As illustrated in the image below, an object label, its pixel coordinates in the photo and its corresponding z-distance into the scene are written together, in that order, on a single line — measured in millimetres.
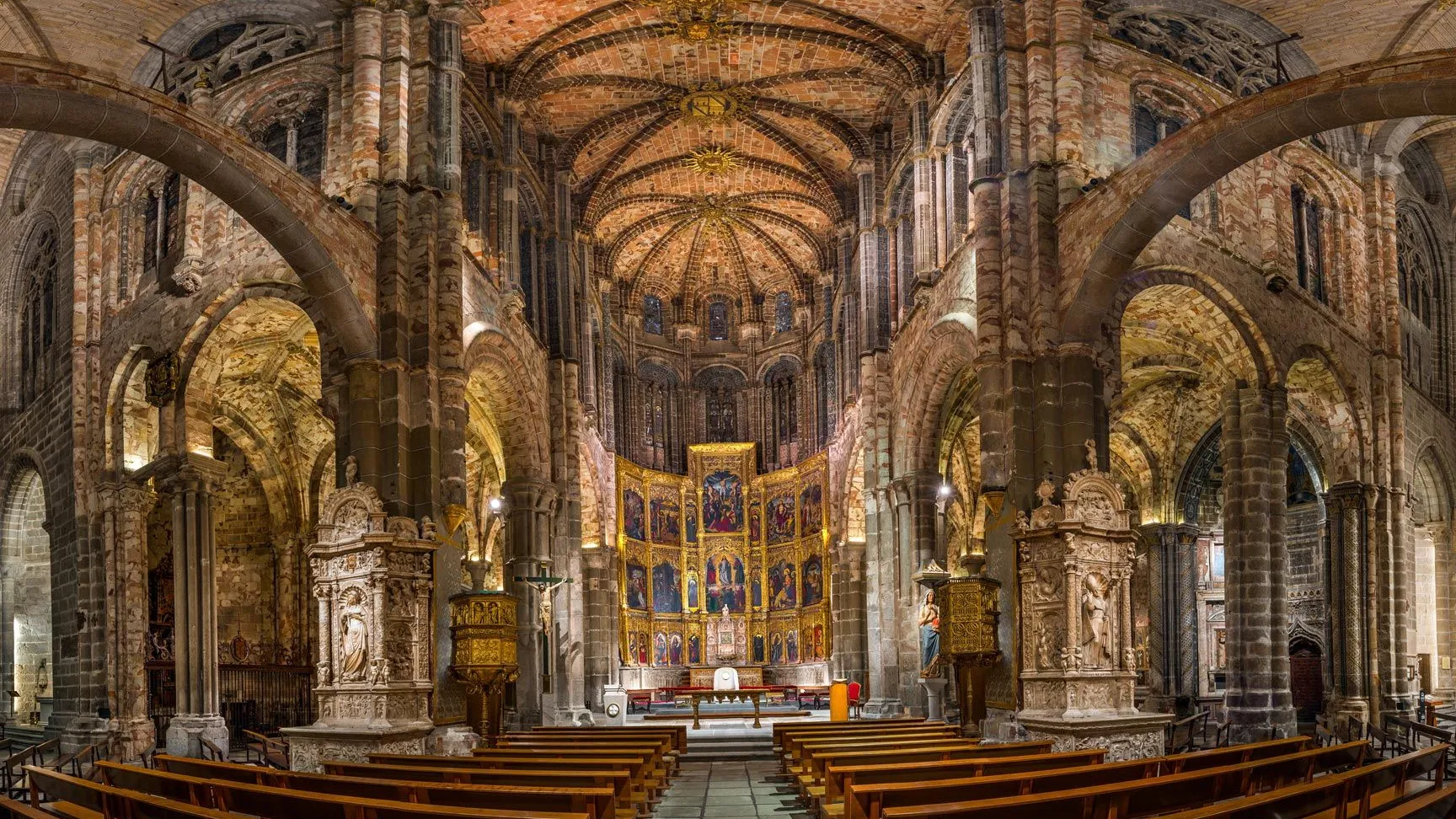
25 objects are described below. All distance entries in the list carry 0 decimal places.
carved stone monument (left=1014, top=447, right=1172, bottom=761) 16766
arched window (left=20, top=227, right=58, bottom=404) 25688
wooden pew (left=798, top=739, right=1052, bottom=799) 12234
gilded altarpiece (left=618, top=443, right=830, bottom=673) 40844
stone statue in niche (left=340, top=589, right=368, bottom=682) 17359
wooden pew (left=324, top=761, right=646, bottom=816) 10500
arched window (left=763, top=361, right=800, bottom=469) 43969
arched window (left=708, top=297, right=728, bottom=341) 45844
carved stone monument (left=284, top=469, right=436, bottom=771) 17250
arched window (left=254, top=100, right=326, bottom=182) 21547
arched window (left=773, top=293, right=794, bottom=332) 44312
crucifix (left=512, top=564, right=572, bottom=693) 28406
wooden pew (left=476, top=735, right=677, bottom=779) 14540
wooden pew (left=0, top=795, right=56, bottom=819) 8739
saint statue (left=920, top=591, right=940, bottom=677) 24578
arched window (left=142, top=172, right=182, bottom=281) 22656
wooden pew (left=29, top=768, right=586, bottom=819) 7973
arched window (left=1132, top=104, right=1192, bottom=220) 21828
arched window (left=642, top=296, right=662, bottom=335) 44844
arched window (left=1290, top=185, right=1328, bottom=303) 23641
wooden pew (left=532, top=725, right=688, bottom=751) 17594
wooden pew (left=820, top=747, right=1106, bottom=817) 10422
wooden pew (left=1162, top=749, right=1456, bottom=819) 8220
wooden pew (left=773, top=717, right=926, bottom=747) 16641
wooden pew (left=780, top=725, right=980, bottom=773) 14077
